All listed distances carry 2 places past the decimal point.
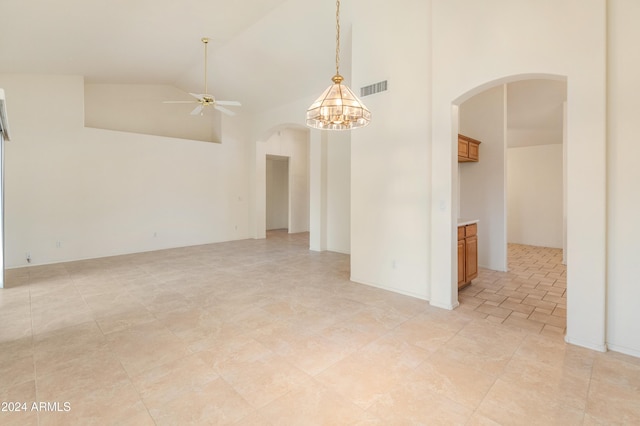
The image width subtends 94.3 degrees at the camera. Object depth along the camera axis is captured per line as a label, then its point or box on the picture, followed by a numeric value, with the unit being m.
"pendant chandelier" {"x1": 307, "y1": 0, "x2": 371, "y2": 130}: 2.77
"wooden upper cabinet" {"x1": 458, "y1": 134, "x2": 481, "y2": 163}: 4.91
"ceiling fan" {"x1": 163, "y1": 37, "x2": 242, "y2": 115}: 5.12
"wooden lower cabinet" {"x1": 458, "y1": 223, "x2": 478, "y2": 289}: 4.04
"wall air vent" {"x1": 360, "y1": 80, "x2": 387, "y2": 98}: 4.08
